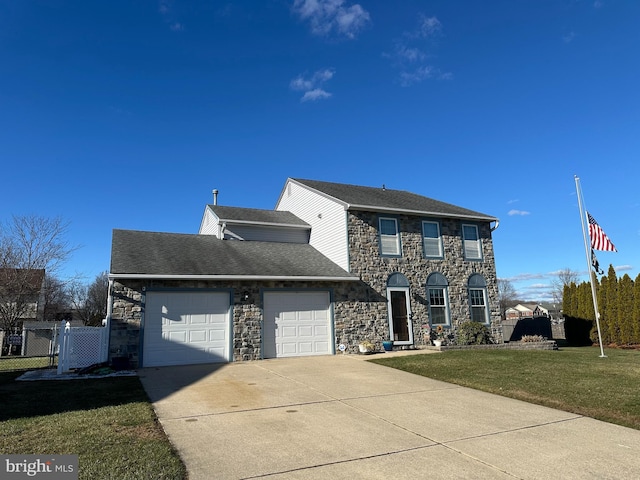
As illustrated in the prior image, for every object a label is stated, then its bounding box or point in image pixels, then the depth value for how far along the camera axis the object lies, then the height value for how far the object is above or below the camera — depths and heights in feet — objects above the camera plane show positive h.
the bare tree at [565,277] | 178.44 +11.05
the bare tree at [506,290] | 214.48 +7.50
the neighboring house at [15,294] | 73.67 +4.79
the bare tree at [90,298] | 118.01 +5.95
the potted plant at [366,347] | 46.12 -4.22
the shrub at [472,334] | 51.52 -3.57
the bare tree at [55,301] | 86.02 +4.75
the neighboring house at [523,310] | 245.00 -3.76
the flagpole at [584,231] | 45.09 +7.74
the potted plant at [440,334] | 52.26 -3.48
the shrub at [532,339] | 52.45 -4.46
